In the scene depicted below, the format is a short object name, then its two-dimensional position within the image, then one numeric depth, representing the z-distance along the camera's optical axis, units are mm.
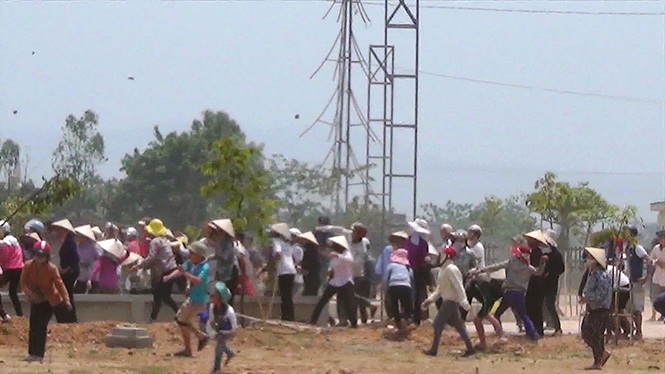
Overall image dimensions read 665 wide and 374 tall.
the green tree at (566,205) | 46844
